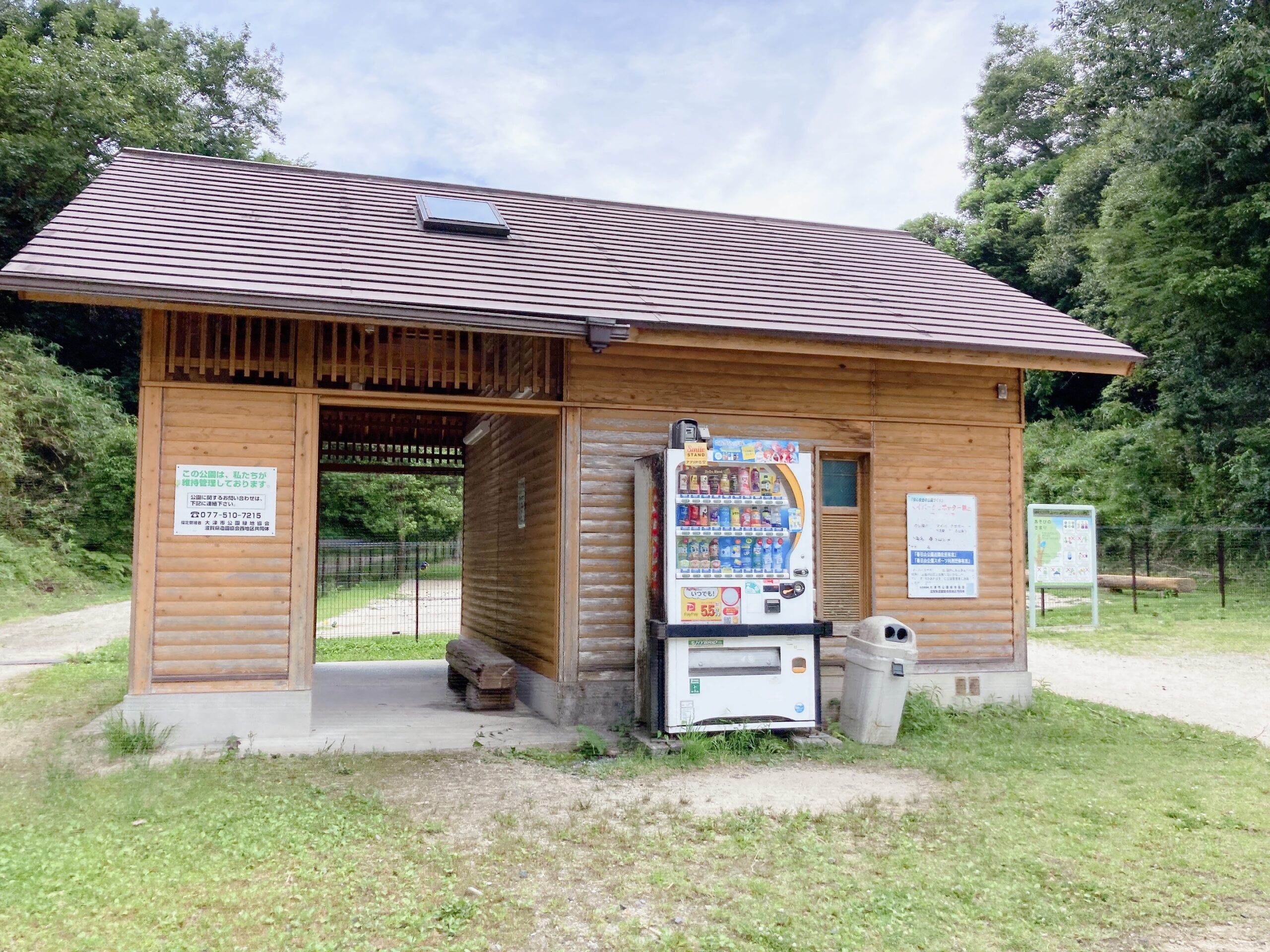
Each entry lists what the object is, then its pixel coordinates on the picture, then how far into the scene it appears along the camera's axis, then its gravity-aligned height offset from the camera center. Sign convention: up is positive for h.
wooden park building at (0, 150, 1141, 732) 6.87 +1.33
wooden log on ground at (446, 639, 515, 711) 8.33 -1.36
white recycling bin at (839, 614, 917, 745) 7.30 -1.18
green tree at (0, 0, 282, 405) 24.95 +12.48
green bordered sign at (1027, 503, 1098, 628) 14.11 -0.22
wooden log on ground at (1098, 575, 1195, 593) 19.00 -1.03
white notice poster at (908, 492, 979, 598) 8.62 -0.13
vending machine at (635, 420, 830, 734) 6.98 -0.43
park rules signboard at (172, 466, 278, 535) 6.93 +0.22
